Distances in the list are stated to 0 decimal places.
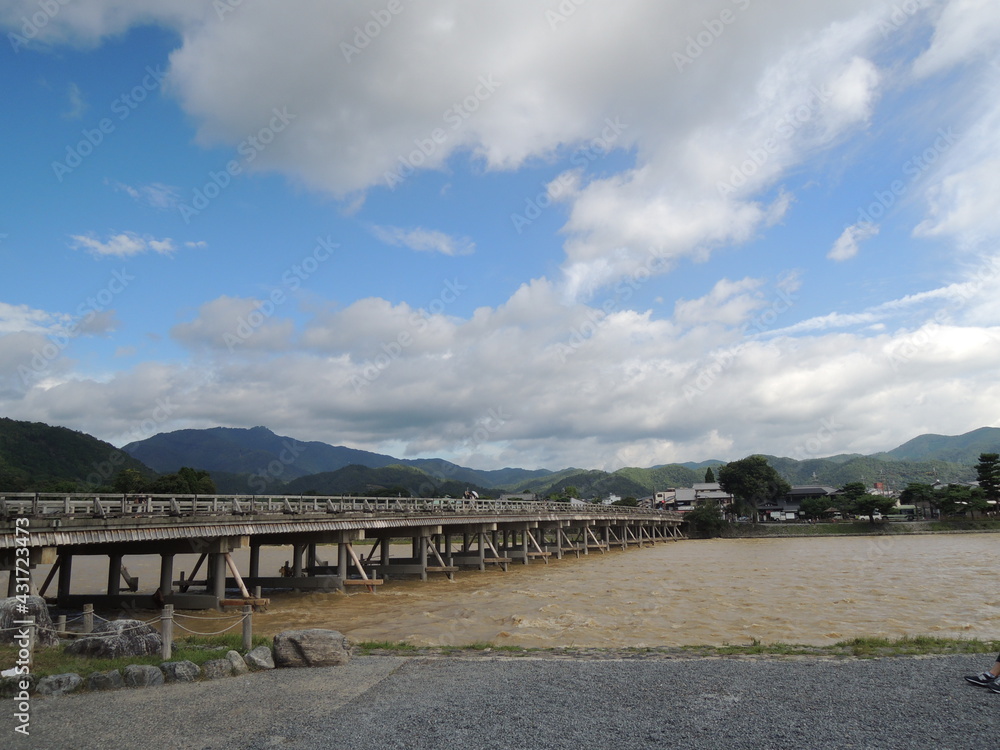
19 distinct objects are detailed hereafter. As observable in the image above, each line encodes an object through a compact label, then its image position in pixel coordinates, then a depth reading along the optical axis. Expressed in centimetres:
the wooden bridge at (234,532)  1614
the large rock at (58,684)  997
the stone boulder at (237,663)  1138
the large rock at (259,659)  1170
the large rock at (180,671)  1086
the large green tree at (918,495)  9362
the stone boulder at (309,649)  1196
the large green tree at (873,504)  8888
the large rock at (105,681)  1031
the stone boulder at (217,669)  1109
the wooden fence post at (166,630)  1174
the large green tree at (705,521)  9569
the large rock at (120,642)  1175
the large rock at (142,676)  1055
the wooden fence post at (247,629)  1258
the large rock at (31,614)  1180
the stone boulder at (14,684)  992
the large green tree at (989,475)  8494
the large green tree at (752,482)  10762
